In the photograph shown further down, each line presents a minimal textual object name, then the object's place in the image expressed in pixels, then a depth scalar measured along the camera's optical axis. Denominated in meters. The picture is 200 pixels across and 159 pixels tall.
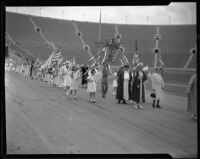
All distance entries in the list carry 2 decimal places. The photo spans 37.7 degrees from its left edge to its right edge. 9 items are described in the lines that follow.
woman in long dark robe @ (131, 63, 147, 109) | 10.28
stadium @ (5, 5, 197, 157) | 5.69
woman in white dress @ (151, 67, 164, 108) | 9.82
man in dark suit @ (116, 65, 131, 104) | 11.44
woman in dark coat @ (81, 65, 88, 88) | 11.05
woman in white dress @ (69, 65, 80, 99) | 11.78
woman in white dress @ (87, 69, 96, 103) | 11.02
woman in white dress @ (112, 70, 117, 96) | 12.48
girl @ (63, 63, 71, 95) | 12.25
